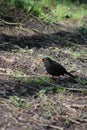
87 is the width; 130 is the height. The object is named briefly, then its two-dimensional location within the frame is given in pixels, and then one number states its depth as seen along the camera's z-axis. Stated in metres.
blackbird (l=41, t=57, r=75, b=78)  13.21
